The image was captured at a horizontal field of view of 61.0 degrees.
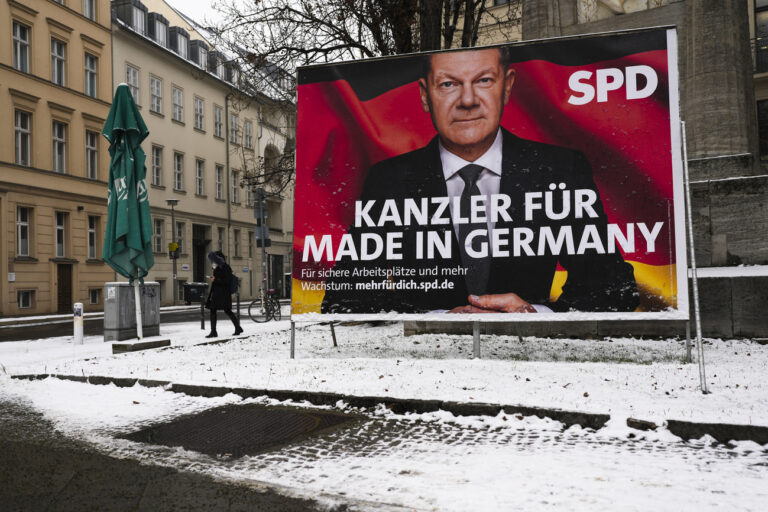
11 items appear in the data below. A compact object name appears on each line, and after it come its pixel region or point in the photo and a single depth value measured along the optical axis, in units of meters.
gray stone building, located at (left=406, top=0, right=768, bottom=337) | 8.55
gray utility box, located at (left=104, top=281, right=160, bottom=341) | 11.02
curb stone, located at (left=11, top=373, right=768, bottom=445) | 4.40
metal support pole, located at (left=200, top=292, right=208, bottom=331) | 14.14
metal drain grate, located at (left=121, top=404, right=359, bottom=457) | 4.57
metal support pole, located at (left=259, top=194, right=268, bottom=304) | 16.48
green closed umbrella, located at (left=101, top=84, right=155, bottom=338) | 10.21
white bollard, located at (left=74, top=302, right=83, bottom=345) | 11.50
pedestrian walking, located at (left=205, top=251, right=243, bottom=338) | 12.13
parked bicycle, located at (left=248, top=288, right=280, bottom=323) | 17.53
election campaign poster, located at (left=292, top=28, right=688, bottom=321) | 7.11
